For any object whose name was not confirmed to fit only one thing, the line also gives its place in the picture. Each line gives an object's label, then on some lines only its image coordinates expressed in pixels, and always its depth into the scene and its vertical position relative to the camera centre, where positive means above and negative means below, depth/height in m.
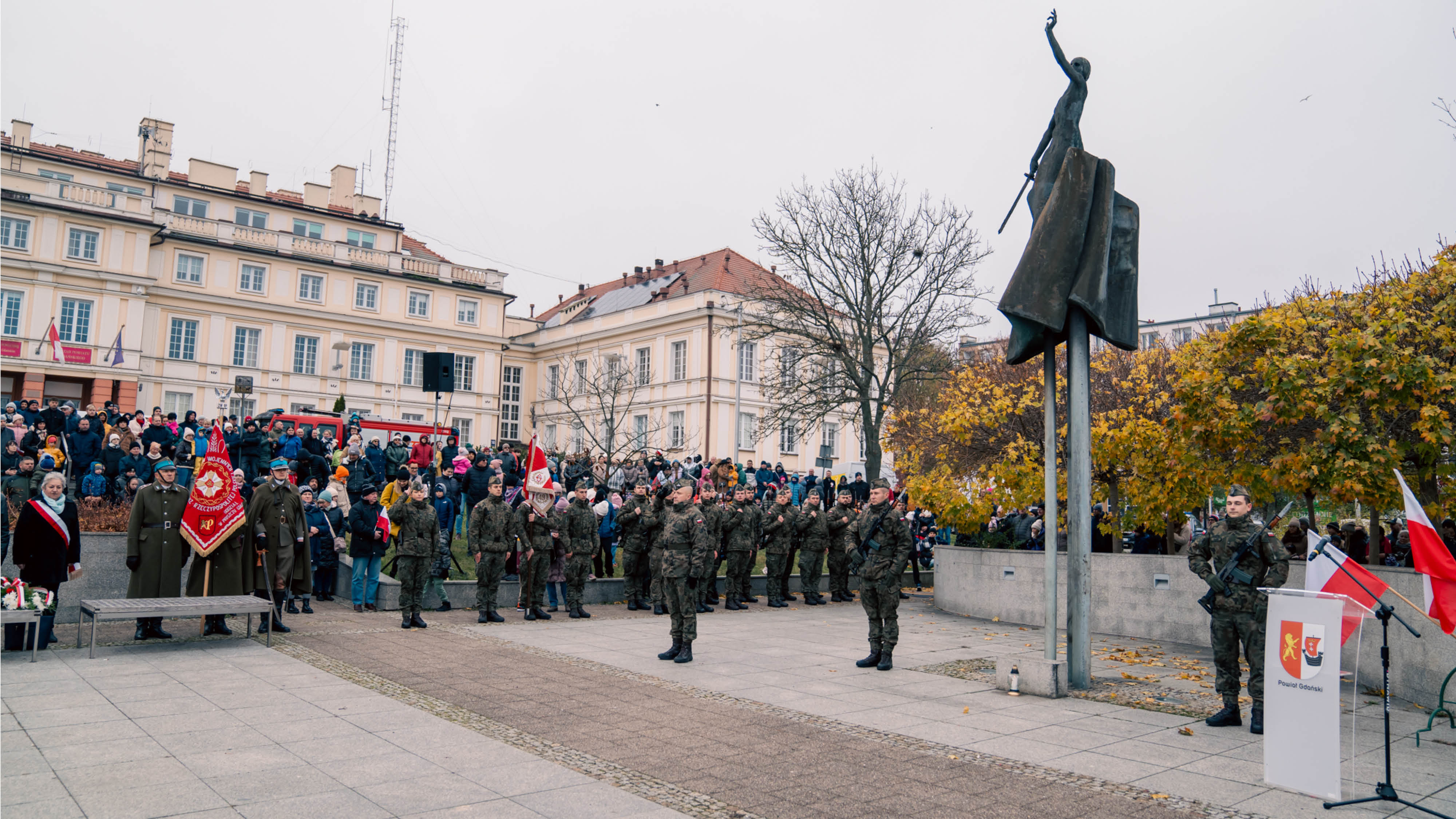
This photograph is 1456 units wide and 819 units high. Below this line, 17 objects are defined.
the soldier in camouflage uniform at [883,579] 10.54 -0.81
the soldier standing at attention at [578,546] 14.81 -0.79
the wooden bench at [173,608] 9.77 -1.33
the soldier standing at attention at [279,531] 12.17 -0.58
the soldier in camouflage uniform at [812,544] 17.83 -0.76
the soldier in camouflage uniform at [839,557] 17.67 -1.00
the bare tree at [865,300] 30.95 +6.76
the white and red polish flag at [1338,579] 6.80 -0.44
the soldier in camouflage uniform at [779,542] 17.55 -0.72
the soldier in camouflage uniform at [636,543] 15.73 -0.76
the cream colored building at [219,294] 41.41 +9.42
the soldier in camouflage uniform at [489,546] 13.61 -0.76
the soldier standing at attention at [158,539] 11.33 -0.69
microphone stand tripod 5.87 -1.62
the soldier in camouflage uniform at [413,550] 12.74 -0.81
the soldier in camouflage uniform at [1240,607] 7.98 -0.75
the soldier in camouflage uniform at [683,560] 10.88 -0.71
